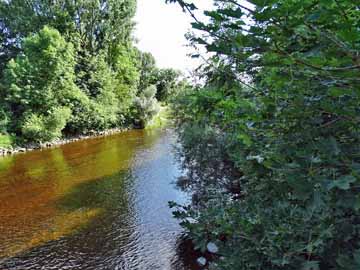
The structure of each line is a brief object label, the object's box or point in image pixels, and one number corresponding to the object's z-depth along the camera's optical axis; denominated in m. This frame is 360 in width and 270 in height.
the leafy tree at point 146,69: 27.61
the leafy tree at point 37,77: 16.25
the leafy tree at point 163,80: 28.05
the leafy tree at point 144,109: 21.92
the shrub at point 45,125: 15.37
